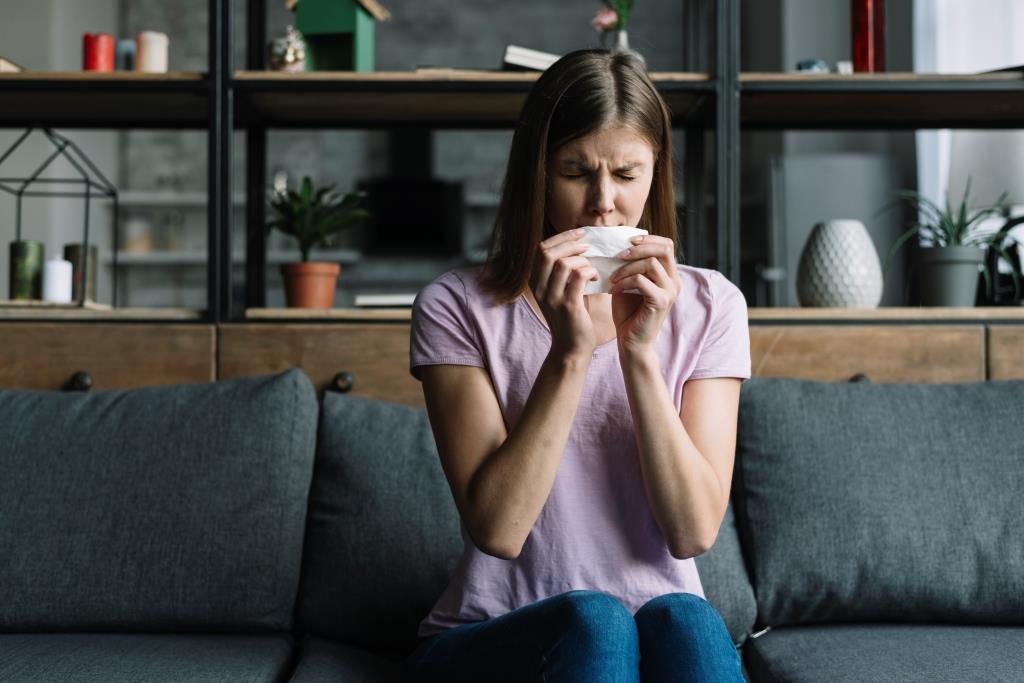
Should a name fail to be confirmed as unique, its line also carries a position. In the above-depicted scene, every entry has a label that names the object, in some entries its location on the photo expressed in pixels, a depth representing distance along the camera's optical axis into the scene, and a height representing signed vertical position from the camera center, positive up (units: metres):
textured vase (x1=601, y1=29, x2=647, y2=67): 2.35 +0.72
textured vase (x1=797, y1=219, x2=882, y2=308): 2.08 +0.17
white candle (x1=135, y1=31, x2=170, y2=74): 2.15 +0.62
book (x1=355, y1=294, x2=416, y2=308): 2.12 +0.11
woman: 1.21 -0.06
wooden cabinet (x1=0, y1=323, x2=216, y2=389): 2.01 +0.00
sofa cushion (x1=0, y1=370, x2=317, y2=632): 1.62 -0.24
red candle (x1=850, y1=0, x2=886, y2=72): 2.17 +0.67
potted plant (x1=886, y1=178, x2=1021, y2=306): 2.10 +0.19
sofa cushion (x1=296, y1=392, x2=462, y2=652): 1.66 -0.29
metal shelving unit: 2.04 +0.53
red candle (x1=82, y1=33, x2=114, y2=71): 2.18 +0.63
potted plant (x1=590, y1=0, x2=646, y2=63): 2.33 +0.75
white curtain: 2.34 +1.05
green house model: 2.17 +0.67
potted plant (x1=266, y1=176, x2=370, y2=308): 2.13 +0.27
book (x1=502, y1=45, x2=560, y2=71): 2.09 +0.59
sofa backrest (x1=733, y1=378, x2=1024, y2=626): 1.66 -0.24
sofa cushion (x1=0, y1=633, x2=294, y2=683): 1.39 -0.43
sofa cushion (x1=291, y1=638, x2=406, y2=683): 1.46 -0.45
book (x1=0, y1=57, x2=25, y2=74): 2.10 +0.58
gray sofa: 1.63 -0.28
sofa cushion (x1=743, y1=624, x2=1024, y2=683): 1.40 -0.42
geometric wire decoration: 2.12 +0.21
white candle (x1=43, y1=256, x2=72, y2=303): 2.10 +0.15
